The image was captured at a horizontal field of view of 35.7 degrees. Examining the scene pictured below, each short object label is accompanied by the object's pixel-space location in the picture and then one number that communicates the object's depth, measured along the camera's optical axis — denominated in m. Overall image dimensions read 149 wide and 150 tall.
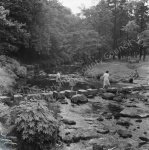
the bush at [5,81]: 19.09
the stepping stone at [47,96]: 15.93
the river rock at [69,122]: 11.82
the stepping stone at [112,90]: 19.83
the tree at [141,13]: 44.57
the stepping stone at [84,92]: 18.27
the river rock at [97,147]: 8.87
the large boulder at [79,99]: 16.27
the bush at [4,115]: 9.19
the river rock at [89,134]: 10.12
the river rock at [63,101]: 15.95
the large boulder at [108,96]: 17.88
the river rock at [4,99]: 13.79
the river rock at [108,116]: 12.89
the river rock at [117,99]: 17.36
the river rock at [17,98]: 14.37
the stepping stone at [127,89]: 20.51
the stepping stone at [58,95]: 16.88
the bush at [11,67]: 27.35
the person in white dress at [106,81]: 19.38
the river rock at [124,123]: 11.98
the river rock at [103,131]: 10.74
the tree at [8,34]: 30.73
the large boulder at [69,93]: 17.62
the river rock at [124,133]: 10.34
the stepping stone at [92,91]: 18.72
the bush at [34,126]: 7.99
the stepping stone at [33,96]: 14.90
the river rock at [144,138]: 10.04
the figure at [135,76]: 32.32
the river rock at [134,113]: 13.41
